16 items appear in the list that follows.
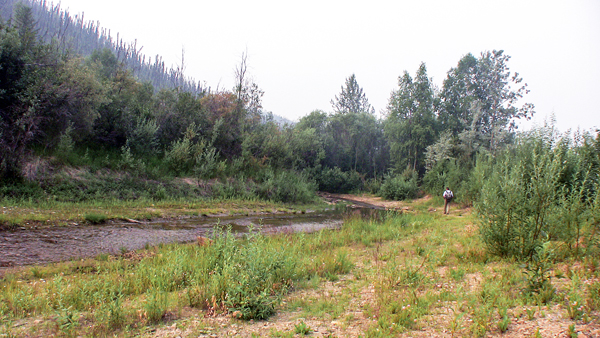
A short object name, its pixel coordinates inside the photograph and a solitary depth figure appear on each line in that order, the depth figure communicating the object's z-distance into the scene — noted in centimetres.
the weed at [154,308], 414
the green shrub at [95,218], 1180
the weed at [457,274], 580
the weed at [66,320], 362
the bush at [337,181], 4353
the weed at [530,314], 385
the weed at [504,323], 362
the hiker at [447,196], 2169
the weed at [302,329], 378
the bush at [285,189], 2531
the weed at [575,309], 373
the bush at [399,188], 3600
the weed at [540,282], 435
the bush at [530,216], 606
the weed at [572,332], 332
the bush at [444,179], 2847
